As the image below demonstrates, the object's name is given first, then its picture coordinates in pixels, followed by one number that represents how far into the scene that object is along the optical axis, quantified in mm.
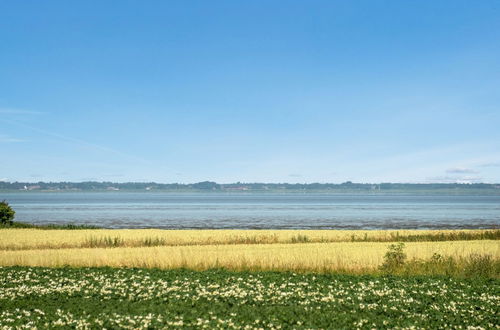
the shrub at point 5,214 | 70500
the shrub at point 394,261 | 27959
